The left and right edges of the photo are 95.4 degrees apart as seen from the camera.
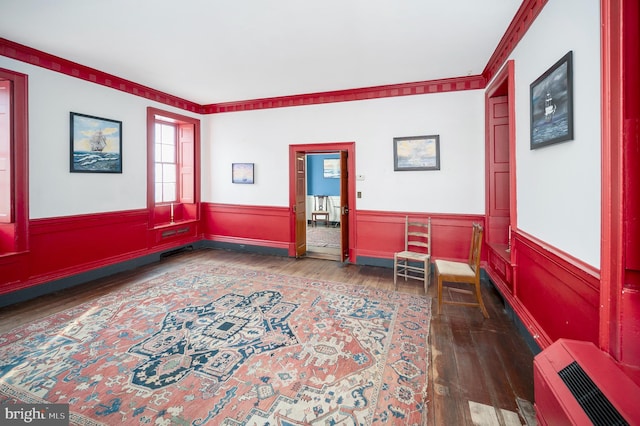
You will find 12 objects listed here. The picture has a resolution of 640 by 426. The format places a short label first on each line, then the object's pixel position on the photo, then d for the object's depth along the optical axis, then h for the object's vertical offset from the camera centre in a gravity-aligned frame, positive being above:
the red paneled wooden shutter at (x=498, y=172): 4.39 +0.53
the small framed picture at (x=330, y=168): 10.04 +1.36
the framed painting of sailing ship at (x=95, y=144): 4.49 +1.05
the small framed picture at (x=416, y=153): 5.08 +0.96
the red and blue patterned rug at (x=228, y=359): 2.01 -1.34
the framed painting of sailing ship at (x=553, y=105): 2.07 +0.81
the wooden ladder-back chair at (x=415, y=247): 4.54 -0.73
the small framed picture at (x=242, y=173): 6.57 +0.80
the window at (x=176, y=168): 6.30 +0.91
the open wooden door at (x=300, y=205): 6.21 +0.05
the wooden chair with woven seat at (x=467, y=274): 3.43 -0.81
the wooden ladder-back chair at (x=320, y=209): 10.29 -0.06
